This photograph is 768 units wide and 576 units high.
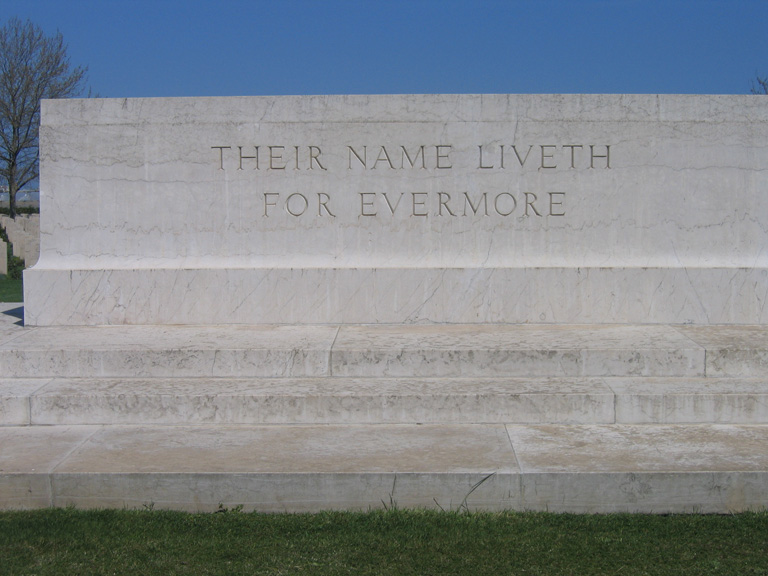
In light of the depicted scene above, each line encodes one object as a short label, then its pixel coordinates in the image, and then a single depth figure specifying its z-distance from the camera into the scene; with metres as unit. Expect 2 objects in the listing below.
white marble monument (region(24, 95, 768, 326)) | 6.54
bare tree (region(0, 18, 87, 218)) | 34.28
